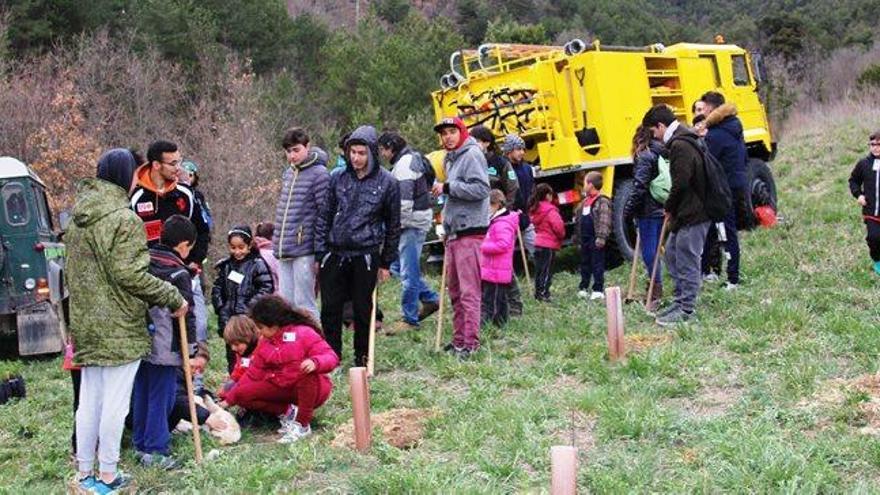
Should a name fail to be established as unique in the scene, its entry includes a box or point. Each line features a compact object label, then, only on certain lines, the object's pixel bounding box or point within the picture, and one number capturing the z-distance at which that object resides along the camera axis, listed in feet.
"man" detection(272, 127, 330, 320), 24.21
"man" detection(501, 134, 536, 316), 33.32
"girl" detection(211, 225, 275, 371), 22.85
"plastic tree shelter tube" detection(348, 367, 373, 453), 17.11
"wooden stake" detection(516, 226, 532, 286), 33.08
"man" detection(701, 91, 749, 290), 30.81
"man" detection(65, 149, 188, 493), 16.02
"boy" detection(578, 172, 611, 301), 32.48
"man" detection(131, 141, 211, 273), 21.16
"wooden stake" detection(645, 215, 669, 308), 27.81
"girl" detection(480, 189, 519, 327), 27.43
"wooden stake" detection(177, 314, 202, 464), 17.48
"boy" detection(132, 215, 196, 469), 17.62
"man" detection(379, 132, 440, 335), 29.22
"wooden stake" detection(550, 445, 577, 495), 11.52
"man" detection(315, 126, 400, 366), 23.38
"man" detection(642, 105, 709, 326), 25.96
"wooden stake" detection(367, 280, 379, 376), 23.38
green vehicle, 34.04
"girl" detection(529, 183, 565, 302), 32.89
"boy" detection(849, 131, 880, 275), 30.58
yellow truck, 38.04
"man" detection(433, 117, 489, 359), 24.58
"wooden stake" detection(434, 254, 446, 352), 25.38
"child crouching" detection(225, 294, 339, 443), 19.25
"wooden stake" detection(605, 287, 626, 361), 22.34
